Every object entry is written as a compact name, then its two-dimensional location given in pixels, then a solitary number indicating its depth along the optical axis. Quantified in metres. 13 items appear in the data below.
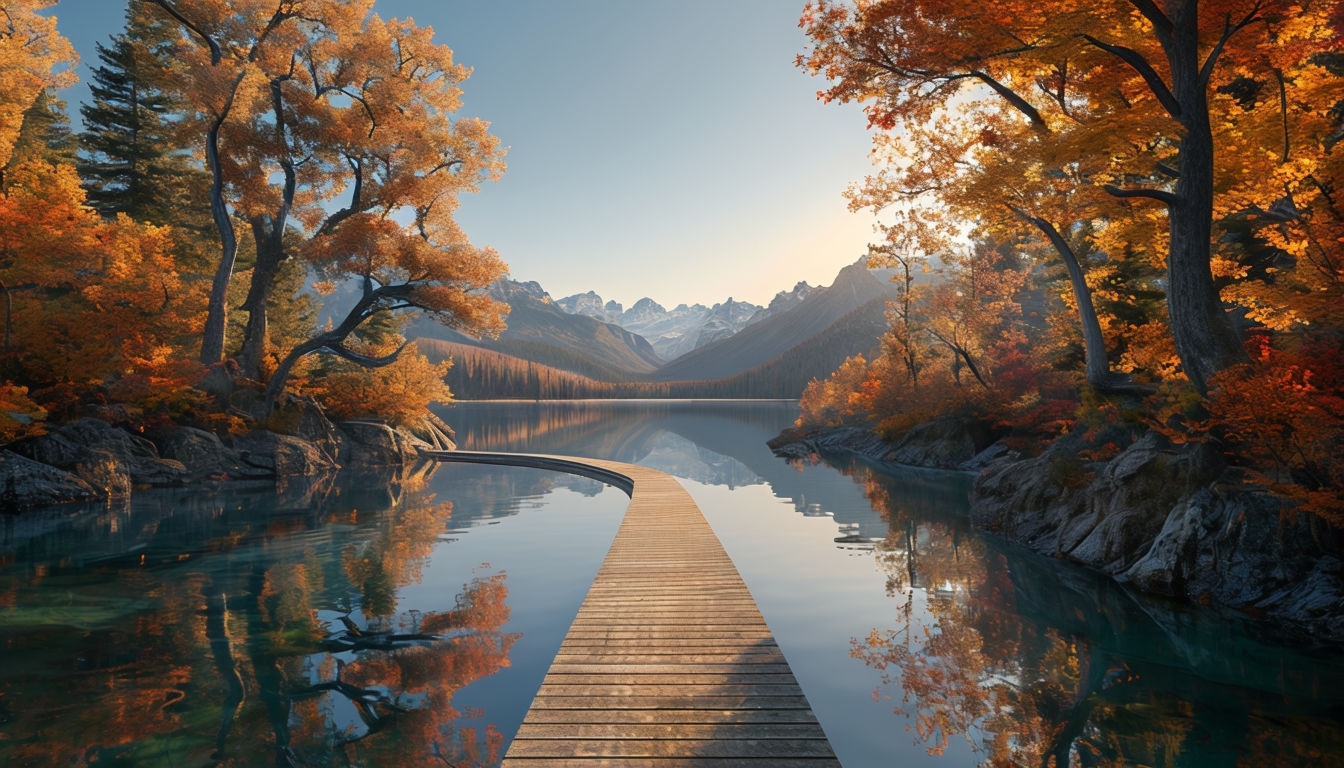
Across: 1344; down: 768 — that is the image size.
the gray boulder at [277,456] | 26.41
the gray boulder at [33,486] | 18.77
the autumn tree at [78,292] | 20.77
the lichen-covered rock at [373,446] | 31.84
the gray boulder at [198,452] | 24.66
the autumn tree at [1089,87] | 11.63
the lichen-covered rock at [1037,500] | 15.50
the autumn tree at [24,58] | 22.20
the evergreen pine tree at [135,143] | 30.48
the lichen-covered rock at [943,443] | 30.83
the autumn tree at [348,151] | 25.89
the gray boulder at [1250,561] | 9.55
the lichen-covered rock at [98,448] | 20.67
